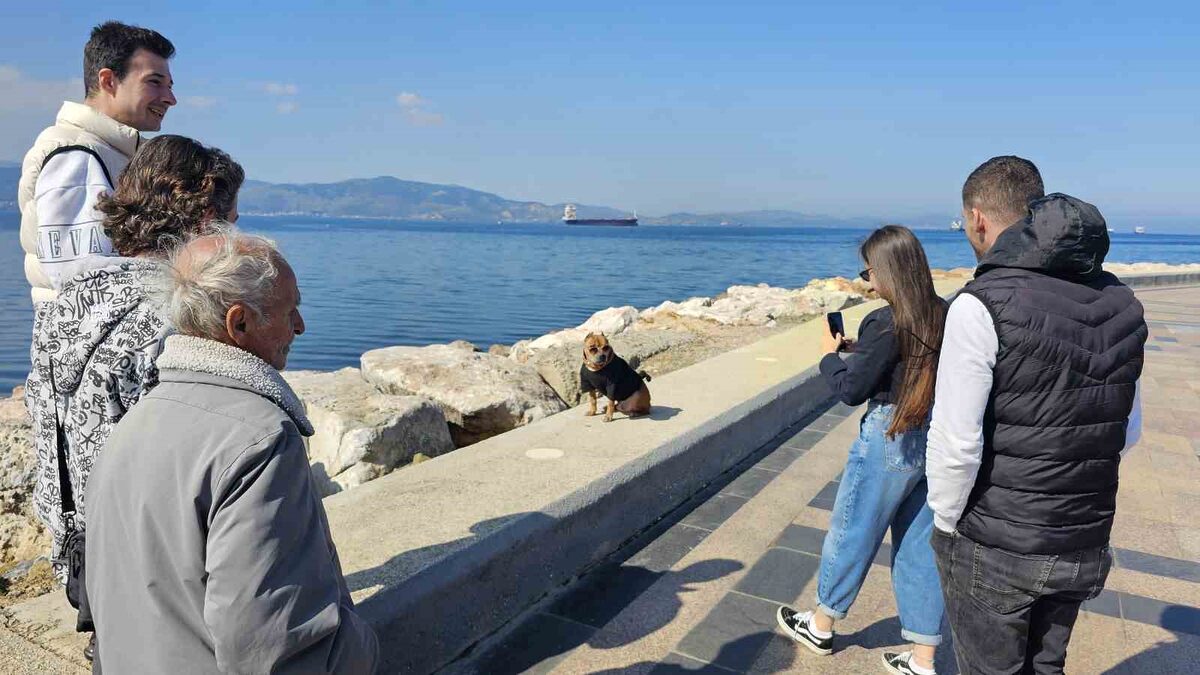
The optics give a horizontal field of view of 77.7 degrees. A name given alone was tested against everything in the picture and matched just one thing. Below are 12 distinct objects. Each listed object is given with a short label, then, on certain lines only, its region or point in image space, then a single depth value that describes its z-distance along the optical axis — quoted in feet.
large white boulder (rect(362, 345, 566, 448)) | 20.36
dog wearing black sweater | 17.33
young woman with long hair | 9.32
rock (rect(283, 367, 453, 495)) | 15.26
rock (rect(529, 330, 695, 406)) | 24.09
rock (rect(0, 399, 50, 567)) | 12.50
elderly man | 4.54
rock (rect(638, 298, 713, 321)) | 49.88
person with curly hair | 6.34
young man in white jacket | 7.28
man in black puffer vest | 6.64
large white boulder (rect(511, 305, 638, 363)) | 39.43
